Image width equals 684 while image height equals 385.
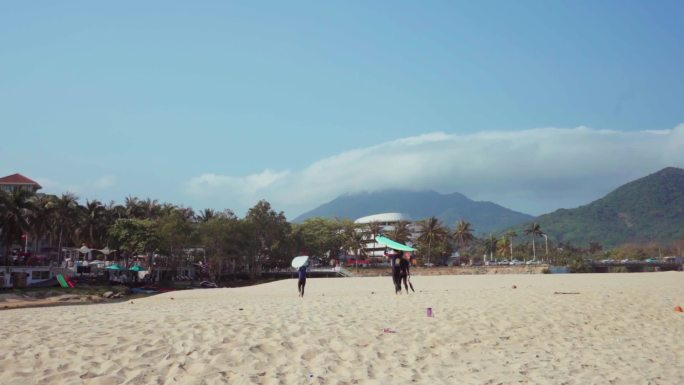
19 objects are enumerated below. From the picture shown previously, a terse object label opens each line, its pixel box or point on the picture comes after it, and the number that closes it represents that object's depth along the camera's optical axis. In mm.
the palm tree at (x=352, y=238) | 116375
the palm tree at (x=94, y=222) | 79188
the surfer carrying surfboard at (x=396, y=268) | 22194
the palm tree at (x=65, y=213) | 70438
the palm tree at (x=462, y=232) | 132125
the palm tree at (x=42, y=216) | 59834
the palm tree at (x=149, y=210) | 90250
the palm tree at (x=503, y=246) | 156250
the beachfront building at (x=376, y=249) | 127262
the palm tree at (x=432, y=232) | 119750
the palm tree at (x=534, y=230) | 136250
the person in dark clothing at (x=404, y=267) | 22547
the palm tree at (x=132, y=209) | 86562
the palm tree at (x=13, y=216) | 54553
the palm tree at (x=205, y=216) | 97275
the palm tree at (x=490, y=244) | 165625
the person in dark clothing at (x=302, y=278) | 23478
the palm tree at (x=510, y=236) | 146625
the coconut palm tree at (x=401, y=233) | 118488
